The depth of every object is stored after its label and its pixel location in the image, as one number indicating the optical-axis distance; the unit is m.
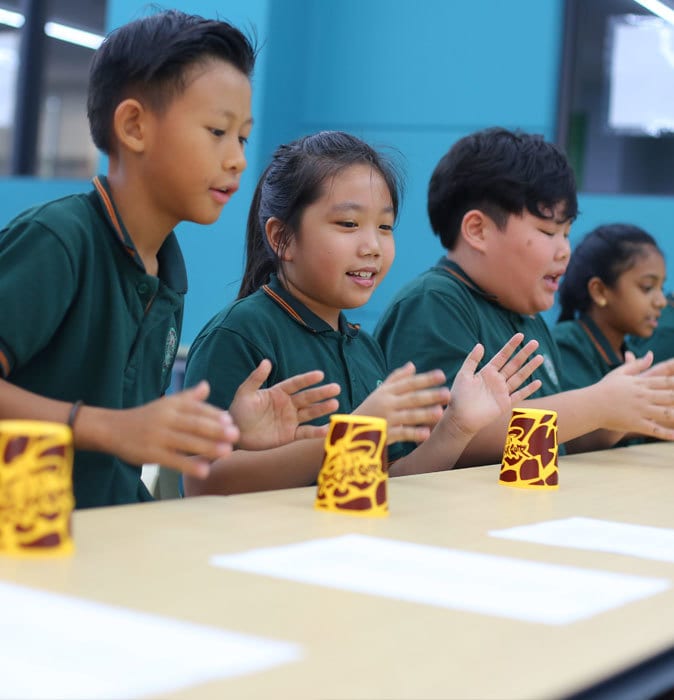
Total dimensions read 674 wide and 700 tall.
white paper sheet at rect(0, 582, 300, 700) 0.55
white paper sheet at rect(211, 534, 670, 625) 0.79
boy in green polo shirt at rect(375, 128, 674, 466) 2.05
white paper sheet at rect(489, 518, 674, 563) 1.06
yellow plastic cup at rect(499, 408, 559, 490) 1.48
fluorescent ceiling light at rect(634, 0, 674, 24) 4.04
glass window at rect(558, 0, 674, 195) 4.05
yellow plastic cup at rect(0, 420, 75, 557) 0.82
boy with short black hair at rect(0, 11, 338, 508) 1.34
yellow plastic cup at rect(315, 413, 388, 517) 1.14
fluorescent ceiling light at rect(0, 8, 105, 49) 5.45
